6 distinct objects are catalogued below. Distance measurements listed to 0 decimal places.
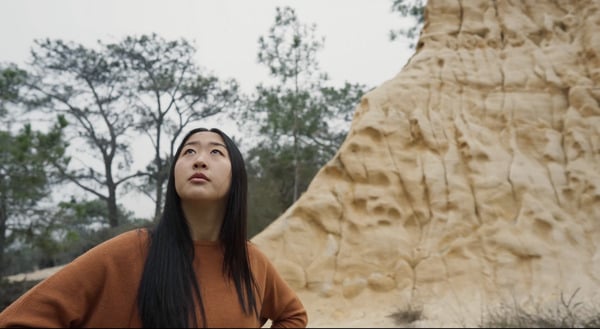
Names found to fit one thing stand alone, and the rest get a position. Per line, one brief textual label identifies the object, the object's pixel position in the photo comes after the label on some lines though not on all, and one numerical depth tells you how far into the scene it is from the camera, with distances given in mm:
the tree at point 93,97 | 16453
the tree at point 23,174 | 8875
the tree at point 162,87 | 17594
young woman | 1058
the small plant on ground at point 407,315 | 5324
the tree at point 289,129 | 15586
